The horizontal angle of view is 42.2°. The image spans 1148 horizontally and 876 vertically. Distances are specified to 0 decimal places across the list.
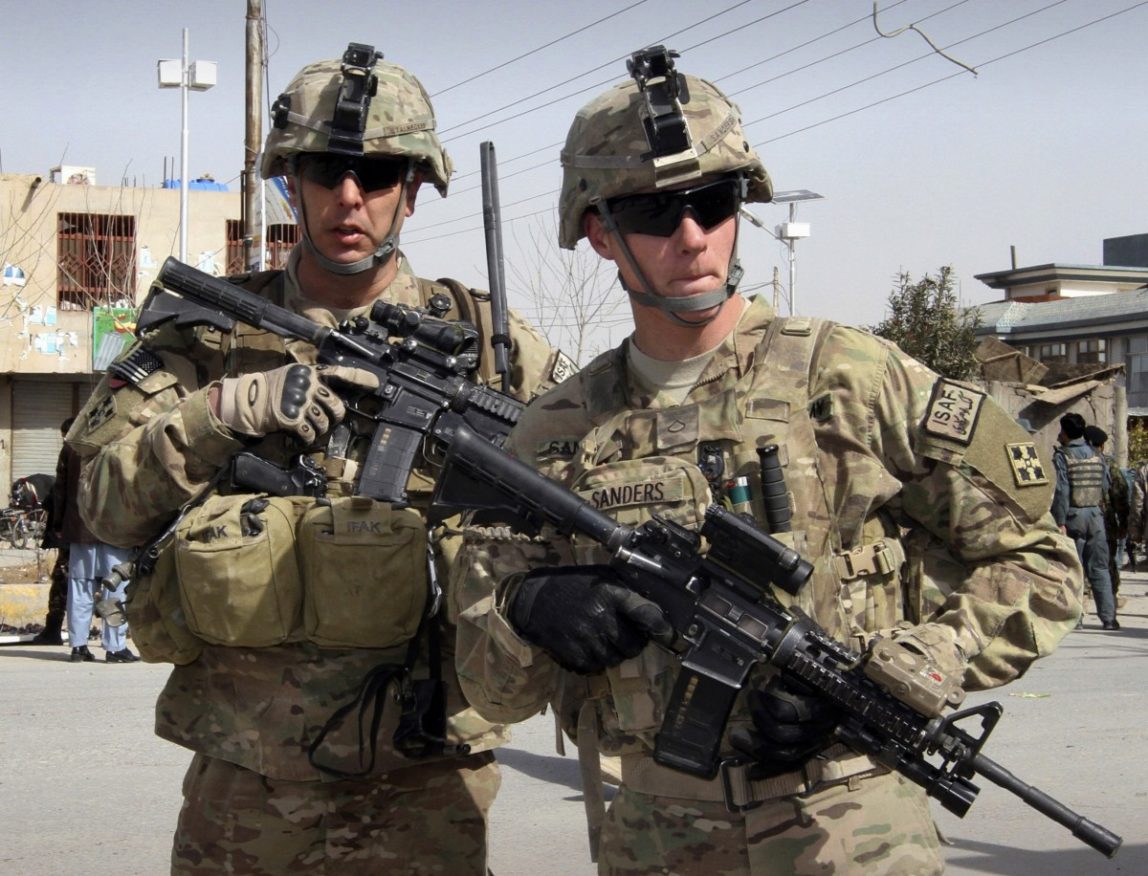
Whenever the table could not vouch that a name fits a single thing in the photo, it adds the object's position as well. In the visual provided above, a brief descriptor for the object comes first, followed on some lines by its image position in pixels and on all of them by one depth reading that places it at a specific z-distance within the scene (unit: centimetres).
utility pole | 1514
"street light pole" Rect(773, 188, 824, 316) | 2588
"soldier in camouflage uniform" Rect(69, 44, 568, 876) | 336
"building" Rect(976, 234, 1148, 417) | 3528
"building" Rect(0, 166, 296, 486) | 2669
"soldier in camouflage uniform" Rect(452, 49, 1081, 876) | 250
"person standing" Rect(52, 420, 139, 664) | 1000
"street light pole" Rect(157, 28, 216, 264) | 1934
